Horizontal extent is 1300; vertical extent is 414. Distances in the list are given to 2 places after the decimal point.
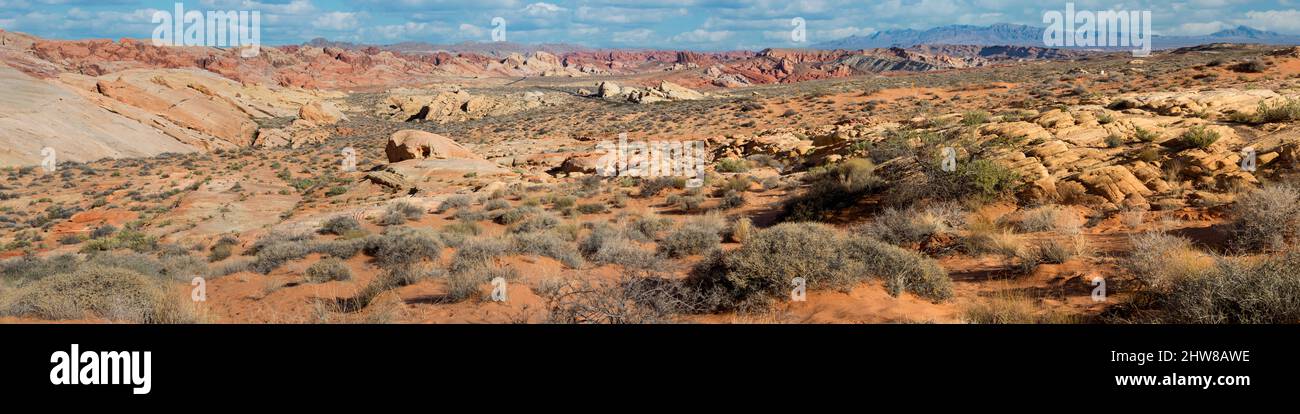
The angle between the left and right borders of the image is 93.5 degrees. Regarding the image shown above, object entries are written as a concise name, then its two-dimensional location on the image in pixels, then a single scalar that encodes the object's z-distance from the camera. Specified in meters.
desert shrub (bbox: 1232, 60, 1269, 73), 29.02
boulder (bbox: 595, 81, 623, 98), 57.17
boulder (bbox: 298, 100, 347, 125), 44.28
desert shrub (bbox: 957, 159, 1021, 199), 9.66
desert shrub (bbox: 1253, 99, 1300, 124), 10.34
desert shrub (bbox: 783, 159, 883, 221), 11.29
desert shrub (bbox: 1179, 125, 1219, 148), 9.84
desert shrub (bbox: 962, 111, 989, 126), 14.62
